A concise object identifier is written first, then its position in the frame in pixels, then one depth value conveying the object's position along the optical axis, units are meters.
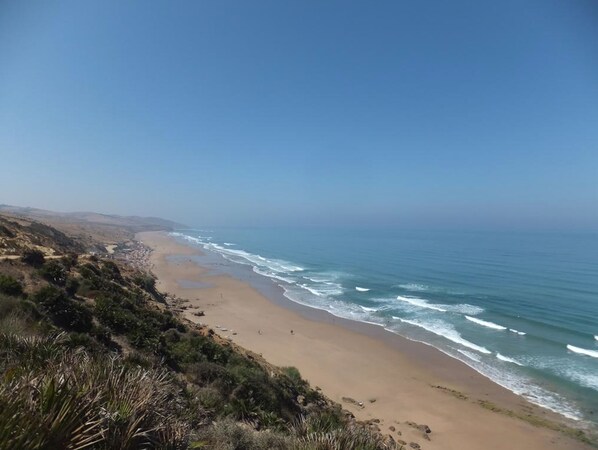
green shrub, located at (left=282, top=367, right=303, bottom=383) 18.04
